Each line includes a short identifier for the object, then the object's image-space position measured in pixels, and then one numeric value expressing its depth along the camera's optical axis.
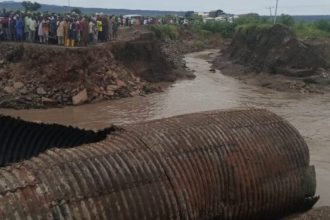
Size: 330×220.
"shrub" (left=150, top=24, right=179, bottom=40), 44.44
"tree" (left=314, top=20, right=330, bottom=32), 59.27
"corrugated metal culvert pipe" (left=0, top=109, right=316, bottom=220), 7.08
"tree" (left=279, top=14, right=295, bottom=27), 61.69
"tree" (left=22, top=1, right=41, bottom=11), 70.19
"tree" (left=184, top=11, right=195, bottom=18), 92.56
